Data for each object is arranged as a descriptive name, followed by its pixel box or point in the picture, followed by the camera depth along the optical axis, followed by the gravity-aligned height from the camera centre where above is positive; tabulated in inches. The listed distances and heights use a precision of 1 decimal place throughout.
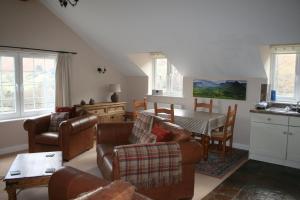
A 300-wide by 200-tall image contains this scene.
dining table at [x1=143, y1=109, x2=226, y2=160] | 156.0 -22.3
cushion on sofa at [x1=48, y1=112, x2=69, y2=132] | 168.9 -22.3
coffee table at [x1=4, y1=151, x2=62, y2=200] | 94.2 -34.8
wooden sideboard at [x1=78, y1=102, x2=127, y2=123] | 212.4 -20.8
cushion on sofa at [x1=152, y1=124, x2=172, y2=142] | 109.7 -21.1
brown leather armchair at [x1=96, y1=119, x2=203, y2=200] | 96.5 -34.4
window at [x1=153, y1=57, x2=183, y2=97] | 233.5 +10.3
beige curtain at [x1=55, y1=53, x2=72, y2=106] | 202.2 +6.0
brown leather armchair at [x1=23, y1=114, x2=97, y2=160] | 152.9 -31.2
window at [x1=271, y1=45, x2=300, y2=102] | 171.8 +12.7
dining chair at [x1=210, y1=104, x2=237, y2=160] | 160.6 -29.8
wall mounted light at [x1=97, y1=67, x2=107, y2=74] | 237.0 +17.3
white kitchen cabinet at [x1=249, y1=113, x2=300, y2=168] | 149.3 -31.5
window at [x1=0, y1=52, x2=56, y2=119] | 177.5 +2.4
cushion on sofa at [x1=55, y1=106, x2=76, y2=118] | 177.8 -16.7
